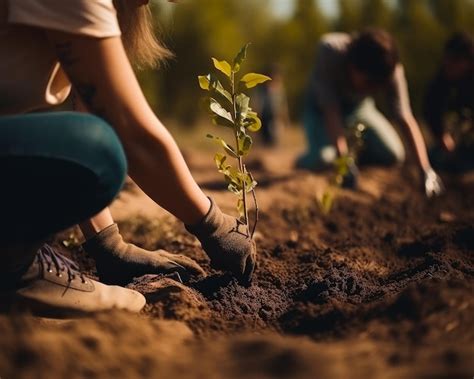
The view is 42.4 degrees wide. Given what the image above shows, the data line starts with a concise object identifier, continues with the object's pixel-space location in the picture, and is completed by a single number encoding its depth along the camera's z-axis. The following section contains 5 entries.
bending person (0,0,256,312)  1.62
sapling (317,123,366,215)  3.52
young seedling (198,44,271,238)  2.21
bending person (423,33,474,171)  5.24
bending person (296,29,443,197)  4.53
